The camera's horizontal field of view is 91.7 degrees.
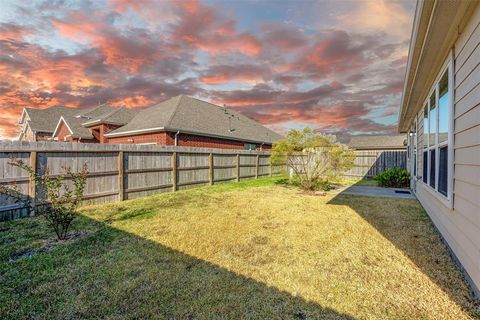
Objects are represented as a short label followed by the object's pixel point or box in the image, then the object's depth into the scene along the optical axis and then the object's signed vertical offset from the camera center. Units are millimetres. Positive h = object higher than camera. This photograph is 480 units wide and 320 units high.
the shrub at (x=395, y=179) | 11766 -1009
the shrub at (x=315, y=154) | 10602 +171
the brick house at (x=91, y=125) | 19297 +2547
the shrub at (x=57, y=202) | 4395 -980
